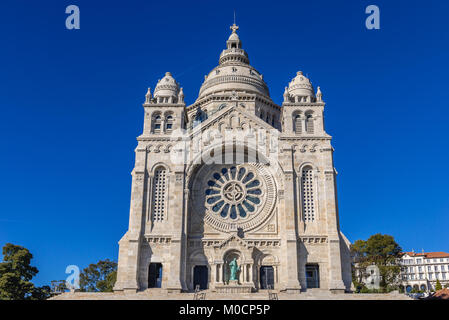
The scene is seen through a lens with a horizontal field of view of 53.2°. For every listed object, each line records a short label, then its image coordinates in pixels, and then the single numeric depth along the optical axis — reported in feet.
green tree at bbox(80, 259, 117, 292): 242.78
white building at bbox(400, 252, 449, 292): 371.56
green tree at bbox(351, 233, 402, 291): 199.52
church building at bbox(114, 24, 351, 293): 128.06
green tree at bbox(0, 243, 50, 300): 141.57
